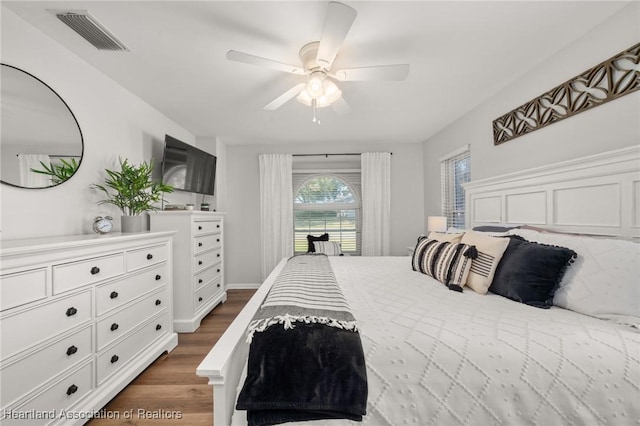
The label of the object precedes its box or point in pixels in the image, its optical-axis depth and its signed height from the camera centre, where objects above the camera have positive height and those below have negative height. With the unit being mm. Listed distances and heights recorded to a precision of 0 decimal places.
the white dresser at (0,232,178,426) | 1118 -622
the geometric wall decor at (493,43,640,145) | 1428 +820
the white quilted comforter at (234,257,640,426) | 853 -583
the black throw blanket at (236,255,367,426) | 848 -576
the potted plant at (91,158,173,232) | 2092 +177
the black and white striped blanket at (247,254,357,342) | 1031 -454
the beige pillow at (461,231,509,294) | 1541 -319
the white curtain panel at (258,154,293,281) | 4090 +64
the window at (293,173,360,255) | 4328 +83
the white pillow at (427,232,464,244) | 2003 -211
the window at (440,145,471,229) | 3172 +426
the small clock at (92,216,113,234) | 1823 -89
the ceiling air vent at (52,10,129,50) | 1468 +1180
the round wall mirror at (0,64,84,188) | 1452 +519
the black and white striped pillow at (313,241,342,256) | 3893 -561
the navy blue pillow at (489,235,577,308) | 1309 -336
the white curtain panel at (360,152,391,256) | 4094 +177
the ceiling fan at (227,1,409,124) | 1278 +983
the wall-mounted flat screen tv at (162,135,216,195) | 2848 +582
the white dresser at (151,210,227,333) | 2557 -546
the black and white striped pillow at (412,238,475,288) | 1644 -356
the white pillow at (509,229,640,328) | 1104 -332
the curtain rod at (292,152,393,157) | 4129 +976
